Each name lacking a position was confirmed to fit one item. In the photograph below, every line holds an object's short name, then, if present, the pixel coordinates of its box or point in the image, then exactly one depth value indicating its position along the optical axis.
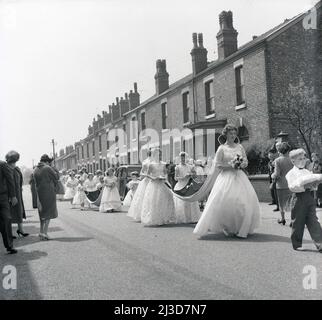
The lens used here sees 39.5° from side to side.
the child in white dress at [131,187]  17.69
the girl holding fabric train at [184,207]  11.55
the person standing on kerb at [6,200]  7.61
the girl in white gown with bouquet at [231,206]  8.33
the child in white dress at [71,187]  24.11
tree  18.00
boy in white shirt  6.81
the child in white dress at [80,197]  19.80
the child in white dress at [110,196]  16.64
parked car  21.83
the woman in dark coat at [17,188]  8.90
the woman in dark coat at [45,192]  9.52
